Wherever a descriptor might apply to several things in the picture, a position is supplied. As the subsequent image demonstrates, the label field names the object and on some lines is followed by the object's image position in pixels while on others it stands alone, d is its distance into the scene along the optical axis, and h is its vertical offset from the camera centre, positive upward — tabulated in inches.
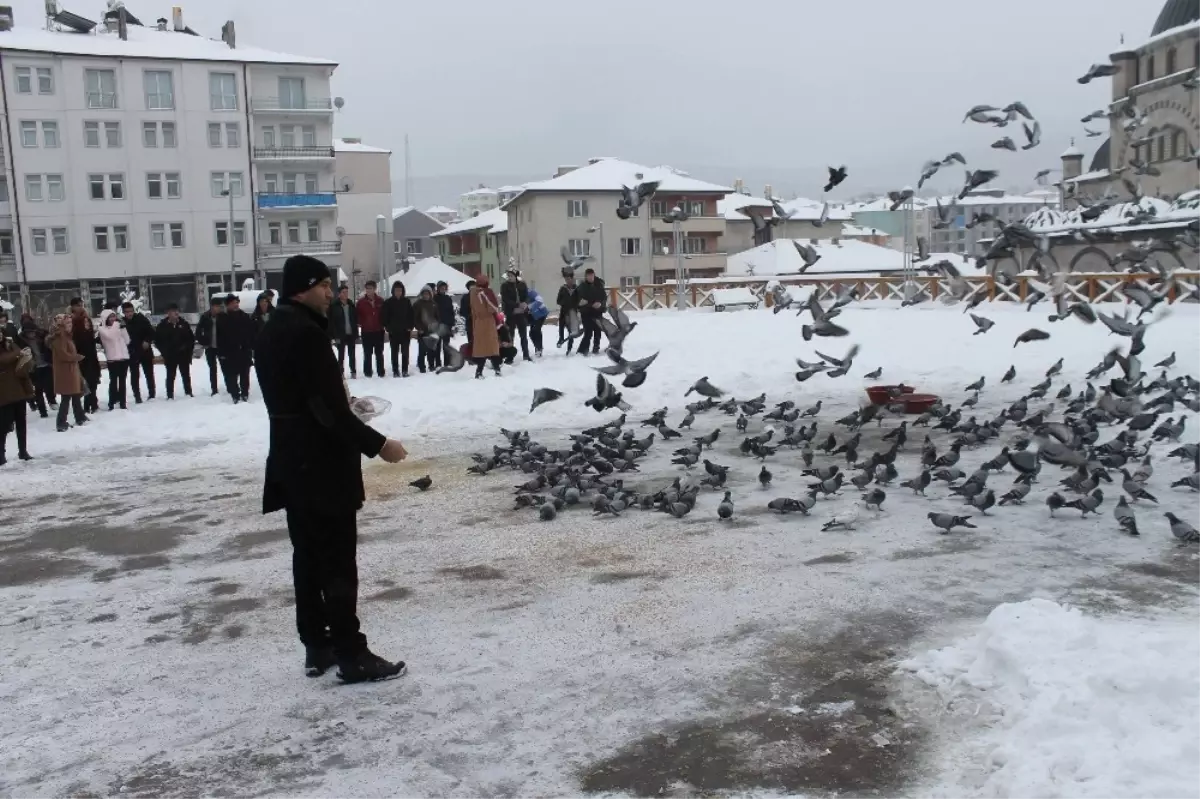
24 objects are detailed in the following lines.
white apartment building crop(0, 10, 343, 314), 1951.3 +261.6
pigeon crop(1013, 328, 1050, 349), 480.1 -28.2
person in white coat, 630.5 -36.1
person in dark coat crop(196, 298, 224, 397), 666.8 -29.1
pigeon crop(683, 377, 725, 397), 477.1 -49.2
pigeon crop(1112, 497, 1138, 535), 293.1 -69.2
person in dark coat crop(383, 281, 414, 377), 704.4 -21.9
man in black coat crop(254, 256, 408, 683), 197.5 -31.4
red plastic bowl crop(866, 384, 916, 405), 562.6 -62.2
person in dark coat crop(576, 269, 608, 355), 737.6 -10.4
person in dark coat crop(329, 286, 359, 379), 696.4 -21.4
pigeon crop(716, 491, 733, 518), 332.8 -72.7
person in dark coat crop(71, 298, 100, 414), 606.2 -28.9
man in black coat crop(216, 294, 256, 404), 644.7 -33.8
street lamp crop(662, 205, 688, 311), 553.6 +33.8
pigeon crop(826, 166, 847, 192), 458.6 +45.3
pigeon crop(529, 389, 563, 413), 455.2 -48.3
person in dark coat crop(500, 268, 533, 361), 752.3 -13.8
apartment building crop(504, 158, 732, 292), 2519.7 +139.3
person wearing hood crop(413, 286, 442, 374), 711.1 -22.8
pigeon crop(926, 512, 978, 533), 301.3 -70.6
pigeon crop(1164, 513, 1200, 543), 283.0 -70.5
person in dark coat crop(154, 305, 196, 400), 662.5 -32.8
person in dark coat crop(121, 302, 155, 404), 650.8 -31.1
